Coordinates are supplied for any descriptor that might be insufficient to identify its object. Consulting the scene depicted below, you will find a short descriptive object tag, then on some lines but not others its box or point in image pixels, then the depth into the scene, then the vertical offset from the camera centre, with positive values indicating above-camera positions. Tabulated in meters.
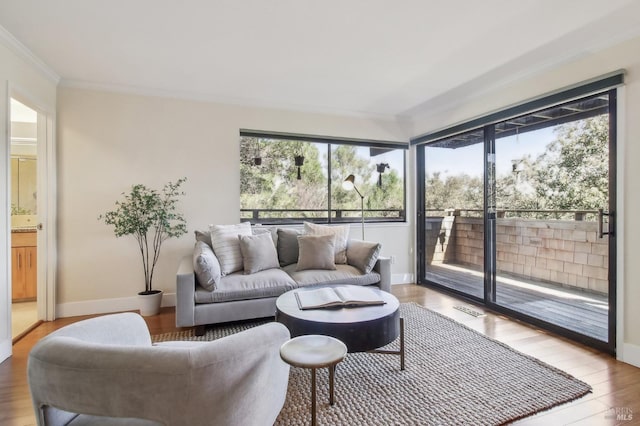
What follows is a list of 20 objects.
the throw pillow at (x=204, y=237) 3.33 -0.27
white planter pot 3.27 -0.97
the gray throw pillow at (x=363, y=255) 3.38 -0.48
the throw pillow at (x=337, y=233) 3.58 -0.24
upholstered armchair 0.89 -0.50
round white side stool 1.32 -0.63
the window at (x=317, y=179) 4.03 +0.46
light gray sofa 2.70 -0.72
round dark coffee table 1.87 -0.69
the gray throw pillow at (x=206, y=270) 2.71 -0.52
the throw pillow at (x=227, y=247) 3.11 -0.36
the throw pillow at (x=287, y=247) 3.56 -0.40
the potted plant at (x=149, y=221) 3.26 -0.11
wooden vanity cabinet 3.74 -0.65
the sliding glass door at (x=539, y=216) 2.58 -0.04
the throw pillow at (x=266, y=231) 3.56 -0.22
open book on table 2.15 -0.62
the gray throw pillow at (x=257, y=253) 3.14 -0.42
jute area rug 1.72 -1.11
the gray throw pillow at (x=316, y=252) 3.32 -0.43
